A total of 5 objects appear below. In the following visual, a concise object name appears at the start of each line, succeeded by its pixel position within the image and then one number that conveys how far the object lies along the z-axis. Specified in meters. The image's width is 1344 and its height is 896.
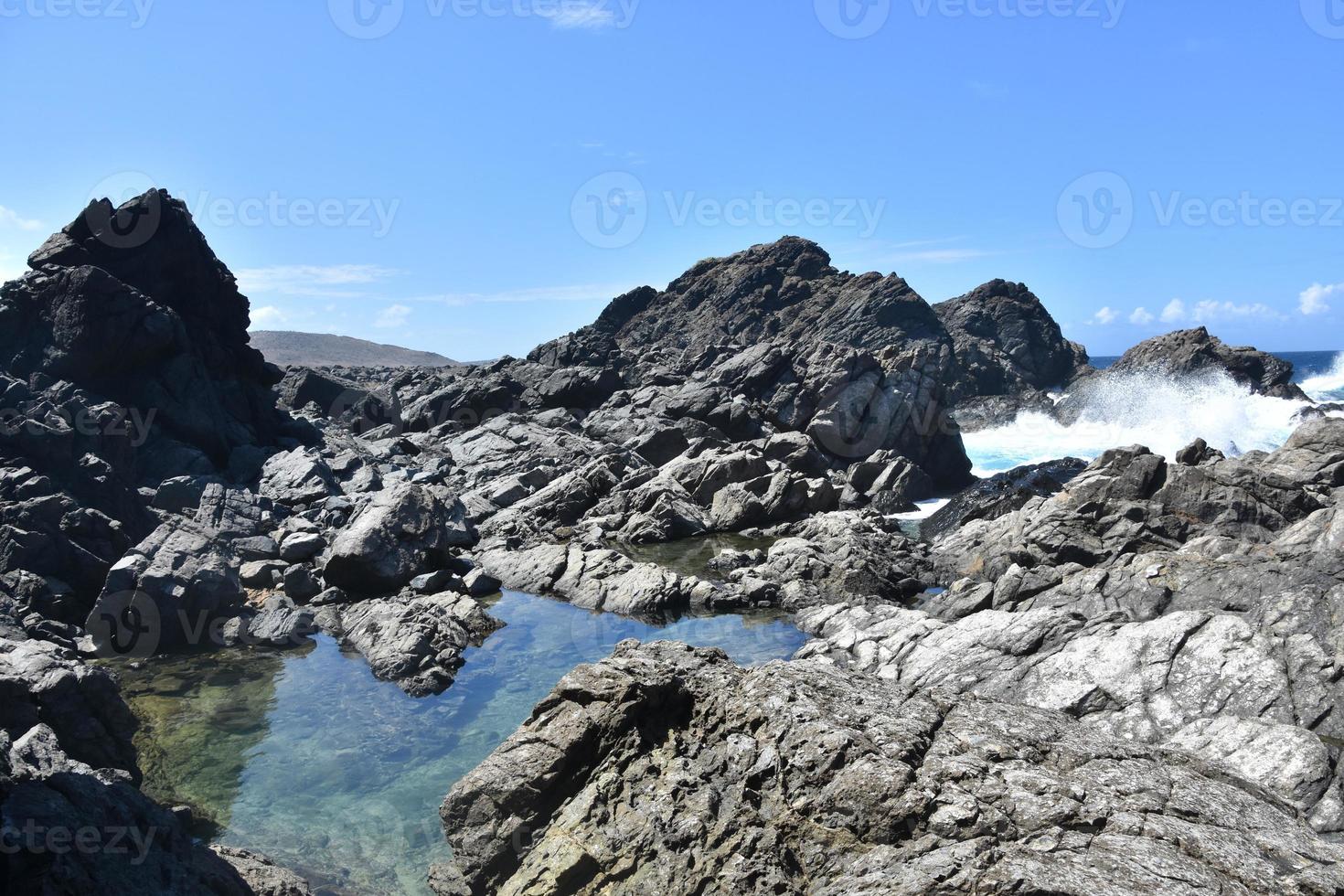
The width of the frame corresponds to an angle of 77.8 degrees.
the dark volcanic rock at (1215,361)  86.88
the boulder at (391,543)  31.28
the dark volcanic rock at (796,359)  58.84
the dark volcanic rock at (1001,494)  41.06
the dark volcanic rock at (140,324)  48.31
